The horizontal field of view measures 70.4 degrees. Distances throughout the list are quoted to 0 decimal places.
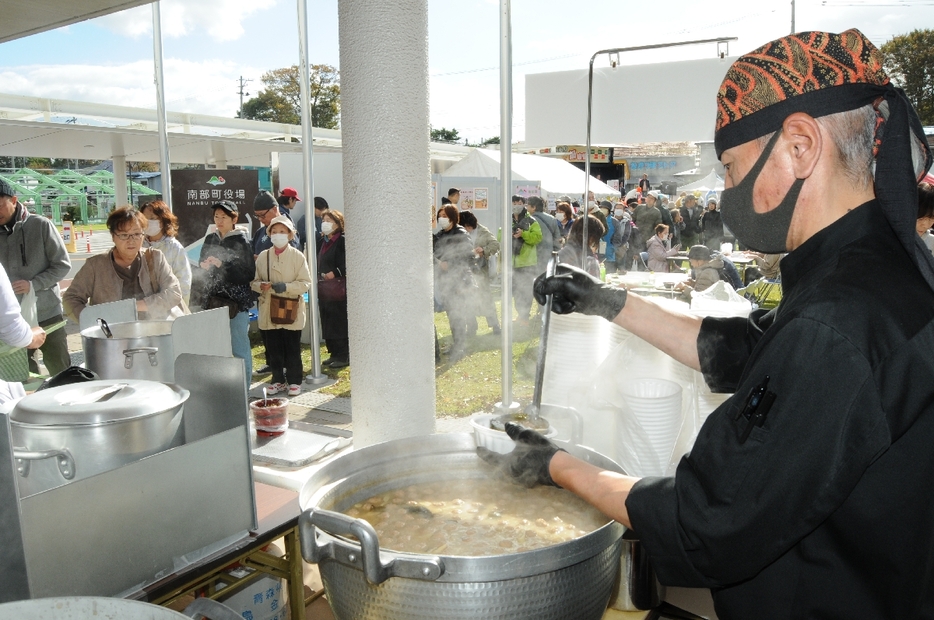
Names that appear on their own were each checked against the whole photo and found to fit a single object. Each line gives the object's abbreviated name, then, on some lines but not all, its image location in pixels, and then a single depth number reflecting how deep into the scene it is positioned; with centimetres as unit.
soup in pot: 164
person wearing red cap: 842
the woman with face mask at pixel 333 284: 732
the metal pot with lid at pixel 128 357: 238
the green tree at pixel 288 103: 3700
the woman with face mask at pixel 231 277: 595
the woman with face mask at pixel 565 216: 1137
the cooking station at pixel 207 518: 119
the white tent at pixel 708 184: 2220
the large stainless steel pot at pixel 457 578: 115
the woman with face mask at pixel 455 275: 787
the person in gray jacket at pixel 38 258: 495
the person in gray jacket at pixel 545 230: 972
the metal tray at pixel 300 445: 239
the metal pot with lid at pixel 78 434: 145
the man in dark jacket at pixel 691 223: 1557
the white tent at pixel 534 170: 1327
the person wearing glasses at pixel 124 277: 421
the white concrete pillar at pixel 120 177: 1703
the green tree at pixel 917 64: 2803
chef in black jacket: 96
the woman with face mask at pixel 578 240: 772
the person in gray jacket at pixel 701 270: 629
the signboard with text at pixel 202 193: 872
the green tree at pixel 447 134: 5704
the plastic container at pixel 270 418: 263
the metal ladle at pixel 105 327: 248
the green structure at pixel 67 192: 2634
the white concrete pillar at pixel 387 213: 256
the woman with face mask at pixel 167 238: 513
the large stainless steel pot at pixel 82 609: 99
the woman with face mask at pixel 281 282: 631
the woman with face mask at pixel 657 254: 1134
